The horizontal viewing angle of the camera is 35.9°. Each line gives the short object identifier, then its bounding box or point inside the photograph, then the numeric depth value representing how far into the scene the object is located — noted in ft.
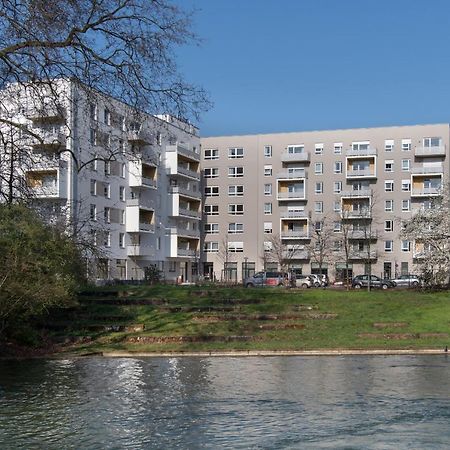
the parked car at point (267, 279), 227.20
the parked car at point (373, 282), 230.27
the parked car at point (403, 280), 238.80
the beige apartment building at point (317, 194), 300.81
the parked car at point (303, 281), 242.58
